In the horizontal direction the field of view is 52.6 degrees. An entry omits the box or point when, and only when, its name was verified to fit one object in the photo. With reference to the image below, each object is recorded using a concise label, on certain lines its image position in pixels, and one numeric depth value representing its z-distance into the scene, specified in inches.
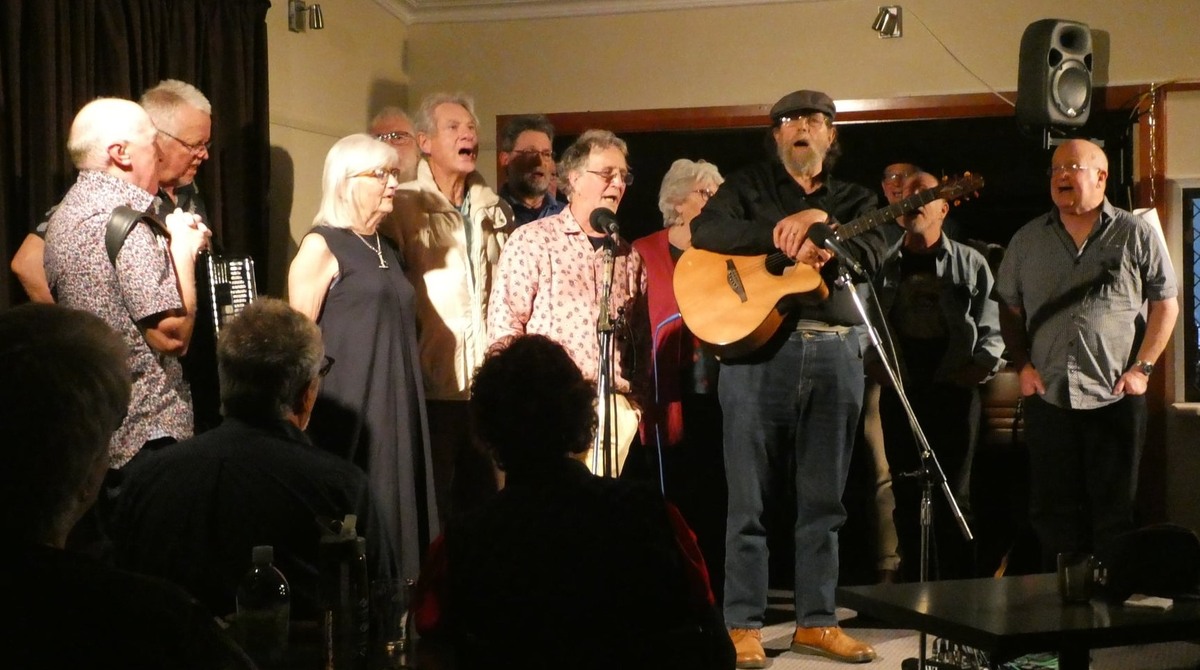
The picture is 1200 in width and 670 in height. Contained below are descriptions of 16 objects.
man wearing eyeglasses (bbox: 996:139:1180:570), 162.9
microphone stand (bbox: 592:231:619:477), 136.9
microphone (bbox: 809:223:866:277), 130.4
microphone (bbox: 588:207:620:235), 142.6
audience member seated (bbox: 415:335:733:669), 66.9
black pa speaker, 197.8
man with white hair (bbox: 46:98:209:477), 116.8
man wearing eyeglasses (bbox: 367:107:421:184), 173.2
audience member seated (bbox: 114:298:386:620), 82.8
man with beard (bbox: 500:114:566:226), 184.1
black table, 85.0
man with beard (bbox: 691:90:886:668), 141.7
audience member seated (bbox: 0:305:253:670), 46.1
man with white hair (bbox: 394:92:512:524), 157.0
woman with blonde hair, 140.7
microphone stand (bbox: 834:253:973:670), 129.0
